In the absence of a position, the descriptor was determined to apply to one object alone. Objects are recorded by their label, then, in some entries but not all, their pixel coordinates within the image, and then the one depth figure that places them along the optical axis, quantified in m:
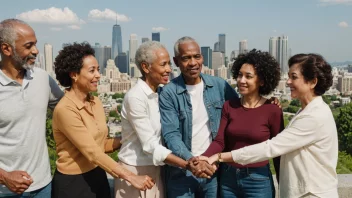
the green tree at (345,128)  18.89
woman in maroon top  2.00
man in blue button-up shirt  2.04
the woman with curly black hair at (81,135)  1.85
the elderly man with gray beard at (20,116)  1.81
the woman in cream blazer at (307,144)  1.81
